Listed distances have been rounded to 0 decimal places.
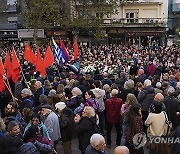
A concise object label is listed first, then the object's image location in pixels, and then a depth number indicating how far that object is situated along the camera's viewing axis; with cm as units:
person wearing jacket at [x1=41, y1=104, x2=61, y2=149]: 709
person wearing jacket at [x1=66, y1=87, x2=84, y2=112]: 843
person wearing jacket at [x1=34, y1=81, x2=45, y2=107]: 904
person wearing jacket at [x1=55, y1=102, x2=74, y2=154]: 750
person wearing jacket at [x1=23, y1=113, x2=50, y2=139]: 642
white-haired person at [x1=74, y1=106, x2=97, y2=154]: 678
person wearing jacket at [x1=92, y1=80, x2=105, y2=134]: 909
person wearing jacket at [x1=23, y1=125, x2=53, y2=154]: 562
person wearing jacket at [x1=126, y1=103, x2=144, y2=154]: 702
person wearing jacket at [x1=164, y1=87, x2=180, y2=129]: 831
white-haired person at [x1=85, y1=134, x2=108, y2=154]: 542
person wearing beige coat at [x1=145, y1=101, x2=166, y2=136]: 709
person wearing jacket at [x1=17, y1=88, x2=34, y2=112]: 763
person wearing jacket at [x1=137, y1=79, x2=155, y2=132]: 904
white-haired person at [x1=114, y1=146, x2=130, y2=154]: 481
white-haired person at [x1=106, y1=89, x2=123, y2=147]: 867
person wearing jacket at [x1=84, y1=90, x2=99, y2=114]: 834
